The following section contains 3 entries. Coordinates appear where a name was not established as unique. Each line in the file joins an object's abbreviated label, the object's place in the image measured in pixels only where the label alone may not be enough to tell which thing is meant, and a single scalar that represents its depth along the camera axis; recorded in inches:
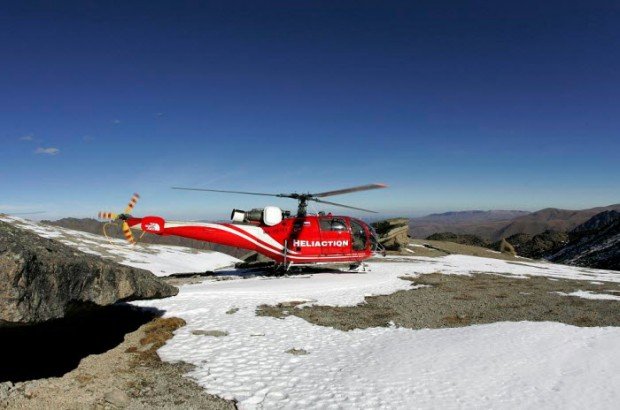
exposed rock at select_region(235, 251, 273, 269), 1167.6
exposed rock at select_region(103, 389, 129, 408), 271.6
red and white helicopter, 836.0
